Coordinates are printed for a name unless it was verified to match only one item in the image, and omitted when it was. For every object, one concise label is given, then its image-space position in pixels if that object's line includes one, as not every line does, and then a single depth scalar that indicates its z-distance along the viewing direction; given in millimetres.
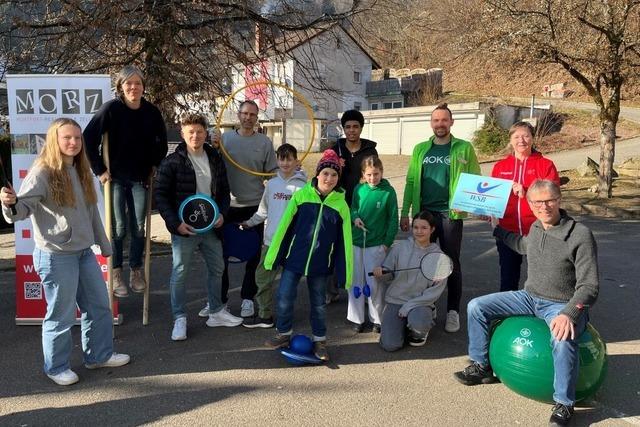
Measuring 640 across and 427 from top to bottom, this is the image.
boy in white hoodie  5199
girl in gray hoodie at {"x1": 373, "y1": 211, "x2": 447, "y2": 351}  4906
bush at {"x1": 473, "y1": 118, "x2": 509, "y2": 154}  29797
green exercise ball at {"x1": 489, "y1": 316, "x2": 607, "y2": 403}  3705
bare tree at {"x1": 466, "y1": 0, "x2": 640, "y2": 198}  13180
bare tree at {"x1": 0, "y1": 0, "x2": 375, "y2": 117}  7602
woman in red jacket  4754
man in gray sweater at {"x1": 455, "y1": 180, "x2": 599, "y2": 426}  3588
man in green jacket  5152
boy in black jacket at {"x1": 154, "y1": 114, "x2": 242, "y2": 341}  4871
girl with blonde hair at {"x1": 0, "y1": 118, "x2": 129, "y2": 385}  3920
